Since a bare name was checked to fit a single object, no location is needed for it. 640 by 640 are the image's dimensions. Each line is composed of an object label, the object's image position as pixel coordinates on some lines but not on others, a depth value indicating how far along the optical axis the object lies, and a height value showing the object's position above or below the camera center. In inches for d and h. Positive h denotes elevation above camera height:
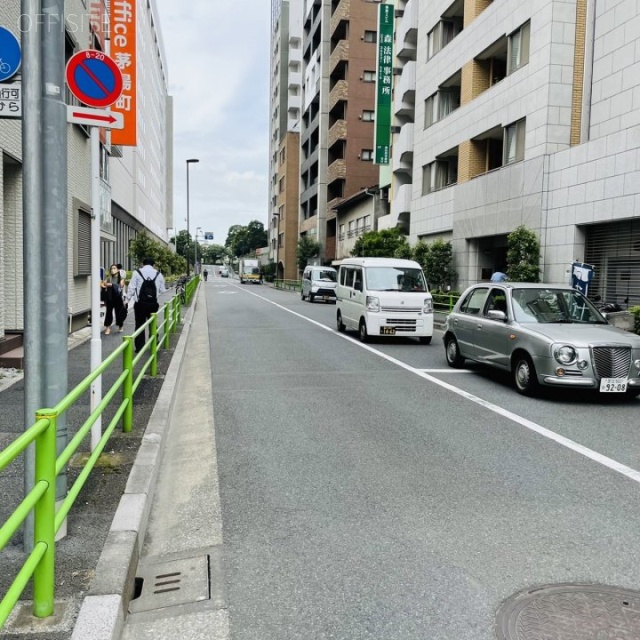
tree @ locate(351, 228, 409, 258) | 1343.5 +72.6
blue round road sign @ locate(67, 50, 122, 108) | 179.5 +55.7
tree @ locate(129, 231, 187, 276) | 1433.3 +48.4
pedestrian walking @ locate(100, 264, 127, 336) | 557.3 -26.1
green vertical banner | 1469.0 +433.1
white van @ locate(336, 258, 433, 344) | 601.0 -23.0
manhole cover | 116.2 -65.4
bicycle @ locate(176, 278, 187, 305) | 1059.9 -34.1
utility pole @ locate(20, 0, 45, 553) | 131.6 +11.0
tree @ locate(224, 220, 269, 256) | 5428.2 +311.3
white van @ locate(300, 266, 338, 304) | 1421.0 -20.1
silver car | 326.0 -34.0
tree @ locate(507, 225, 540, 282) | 775.1 +29.2
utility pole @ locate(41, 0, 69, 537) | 135.0 +14.8
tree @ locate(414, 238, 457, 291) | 1066.8 +23.2
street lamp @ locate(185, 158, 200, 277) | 2118.0 +381.4
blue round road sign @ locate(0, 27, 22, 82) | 164.4 +56.8
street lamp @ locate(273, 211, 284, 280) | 3191.9 +211.0
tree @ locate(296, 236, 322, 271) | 2299.5 +91.3
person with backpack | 454.9 -13.3
